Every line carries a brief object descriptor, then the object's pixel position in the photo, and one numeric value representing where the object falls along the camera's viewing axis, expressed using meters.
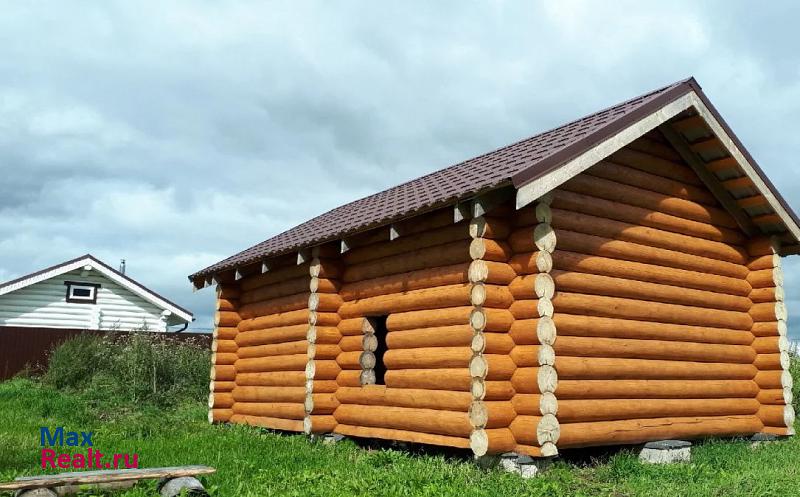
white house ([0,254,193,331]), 25.94
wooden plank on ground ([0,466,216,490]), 7.29
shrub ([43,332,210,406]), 18.12
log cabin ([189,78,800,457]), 9.25
